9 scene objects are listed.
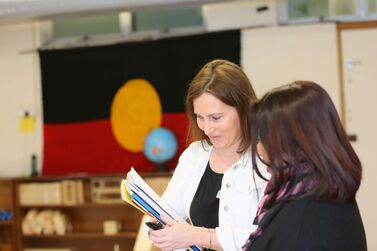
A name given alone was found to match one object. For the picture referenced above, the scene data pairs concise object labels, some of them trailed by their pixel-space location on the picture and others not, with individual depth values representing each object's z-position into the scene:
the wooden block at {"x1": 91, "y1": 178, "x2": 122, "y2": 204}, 4.87
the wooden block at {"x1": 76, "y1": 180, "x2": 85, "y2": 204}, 4.93
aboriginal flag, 4.79
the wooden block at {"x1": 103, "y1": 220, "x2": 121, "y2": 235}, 4.93
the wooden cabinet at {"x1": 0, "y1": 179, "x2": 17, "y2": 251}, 5.04
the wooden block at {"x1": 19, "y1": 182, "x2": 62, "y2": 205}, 4.94
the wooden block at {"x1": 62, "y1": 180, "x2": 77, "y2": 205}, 4.91
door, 4.57
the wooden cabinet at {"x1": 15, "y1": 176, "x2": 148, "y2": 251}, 4.91
